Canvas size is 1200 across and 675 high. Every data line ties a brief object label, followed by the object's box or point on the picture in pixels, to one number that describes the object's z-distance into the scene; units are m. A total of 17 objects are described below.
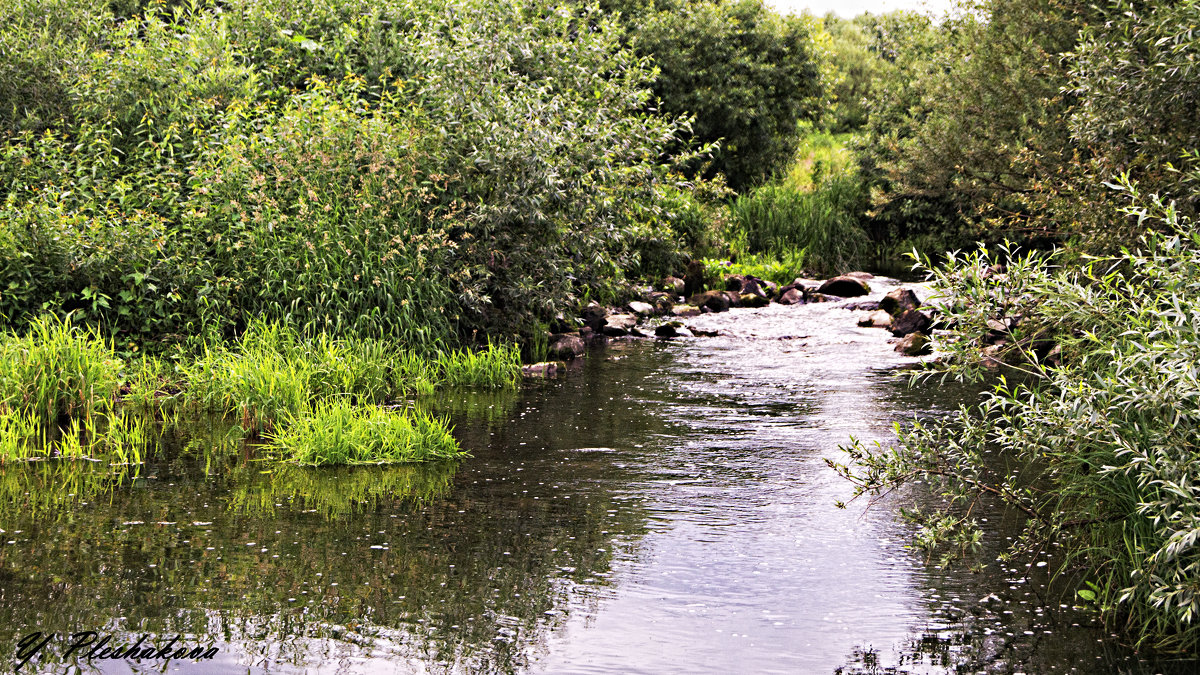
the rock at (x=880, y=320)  17.91
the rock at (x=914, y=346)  15.23
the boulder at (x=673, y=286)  21.16
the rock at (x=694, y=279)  21.59
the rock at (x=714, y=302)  20.02
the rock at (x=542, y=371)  13.48
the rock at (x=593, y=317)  17.17
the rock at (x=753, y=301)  20.78
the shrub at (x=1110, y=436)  4.91
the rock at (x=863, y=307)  19.78
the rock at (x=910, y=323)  16.53
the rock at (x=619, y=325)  17.25
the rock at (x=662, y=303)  19.33
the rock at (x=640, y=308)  18.42
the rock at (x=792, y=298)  21.20
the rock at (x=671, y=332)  17.17
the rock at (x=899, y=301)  18.16
